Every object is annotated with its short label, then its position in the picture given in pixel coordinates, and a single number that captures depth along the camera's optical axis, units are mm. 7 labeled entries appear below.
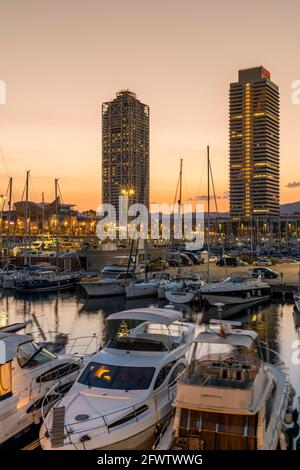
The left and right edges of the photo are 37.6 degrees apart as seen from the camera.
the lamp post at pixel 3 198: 73100
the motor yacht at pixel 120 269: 45906
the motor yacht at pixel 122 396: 10195
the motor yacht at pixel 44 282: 45094
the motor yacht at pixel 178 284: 38312
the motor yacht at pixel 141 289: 39969
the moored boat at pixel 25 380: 11844
